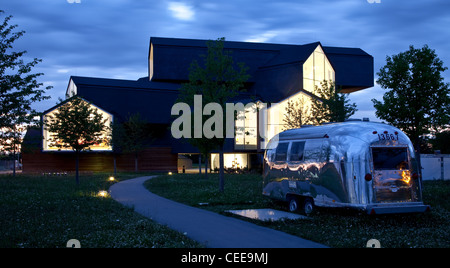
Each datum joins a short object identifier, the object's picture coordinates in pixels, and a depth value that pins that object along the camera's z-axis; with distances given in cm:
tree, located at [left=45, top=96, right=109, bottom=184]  2788
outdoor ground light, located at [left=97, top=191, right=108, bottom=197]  1961
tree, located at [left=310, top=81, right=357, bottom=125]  2633
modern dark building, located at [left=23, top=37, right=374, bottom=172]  4425
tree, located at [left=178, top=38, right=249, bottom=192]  2030
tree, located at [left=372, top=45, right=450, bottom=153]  2103
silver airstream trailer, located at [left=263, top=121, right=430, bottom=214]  1167
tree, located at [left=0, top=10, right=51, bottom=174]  1291
